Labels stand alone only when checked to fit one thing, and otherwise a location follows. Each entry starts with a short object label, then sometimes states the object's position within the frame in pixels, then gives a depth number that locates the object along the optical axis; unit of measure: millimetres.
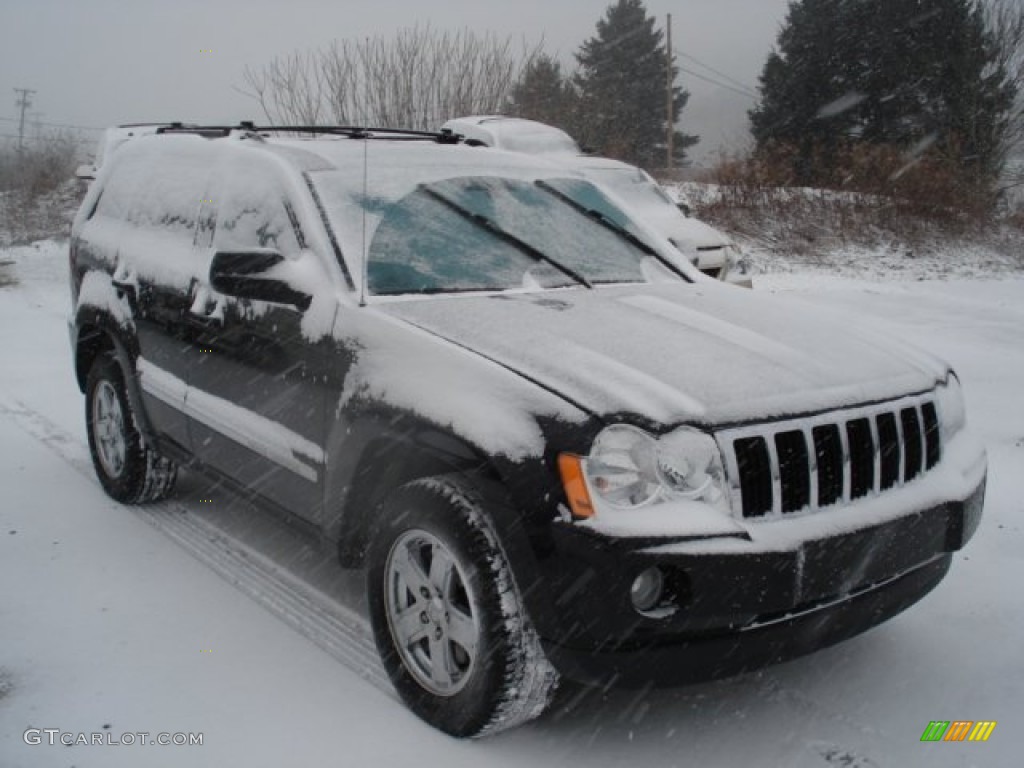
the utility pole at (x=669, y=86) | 34312
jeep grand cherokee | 2363
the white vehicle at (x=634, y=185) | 10672
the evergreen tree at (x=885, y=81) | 29250
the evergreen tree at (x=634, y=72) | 46969
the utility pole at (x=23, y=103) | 65188
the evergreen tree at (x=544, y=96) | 24148
